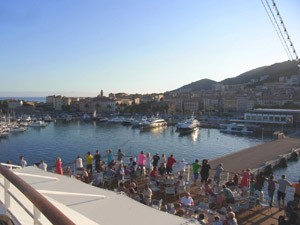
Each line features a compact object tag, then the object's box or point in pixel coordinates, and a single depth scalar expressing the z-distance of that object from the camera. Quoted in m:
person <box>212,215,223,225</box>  4.47
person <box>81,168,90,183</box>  7.47
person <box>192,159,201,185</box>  7.63
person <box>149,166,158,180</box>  7.58
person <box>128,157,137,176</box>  8.19
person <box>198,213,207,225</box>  4.25
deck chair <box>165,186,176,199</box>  6.91
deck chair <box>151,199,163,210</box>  5.70
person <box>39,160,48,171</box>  7.55
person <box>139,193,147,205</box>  5.74
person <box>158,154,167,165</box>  8.70
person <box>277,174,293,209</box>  6.08
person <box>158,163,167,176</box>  7.75
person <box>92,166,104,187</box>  7.44
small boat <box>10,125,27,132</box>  46.19
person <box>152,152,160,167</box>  8.68
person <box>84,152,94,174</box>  8.42
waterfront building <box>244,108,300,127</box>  50.16
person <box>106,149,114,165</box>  8.59
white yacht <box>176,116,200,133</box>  47.54
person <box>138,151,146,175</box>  8.18
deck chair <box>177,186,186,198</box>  6.85
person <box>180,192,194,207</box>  5.49
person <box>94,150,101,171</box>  8.40
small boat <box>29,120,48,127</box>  53.60
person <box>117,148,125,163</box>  9.09
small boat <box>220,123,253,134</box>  46.12
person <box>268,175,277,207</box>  6.28
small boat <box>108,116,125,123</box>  62.68
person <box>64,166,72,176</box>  7.90
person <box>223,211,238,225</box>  4.49
